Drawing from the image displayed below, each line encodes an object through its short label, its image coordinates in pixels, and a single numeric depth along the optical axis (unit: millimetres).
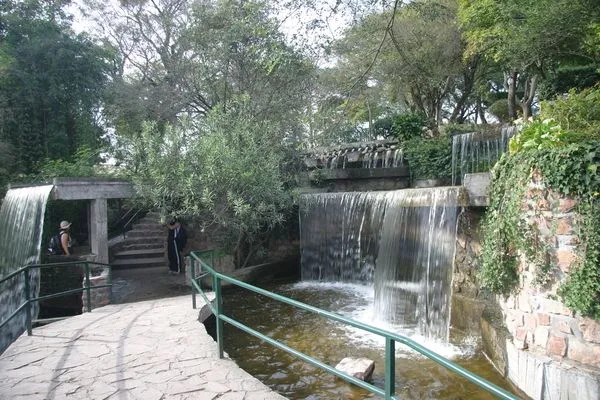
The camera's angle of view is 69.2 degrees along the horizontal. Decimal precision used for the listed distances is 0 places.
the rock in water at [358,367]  5129
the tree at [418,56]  15648
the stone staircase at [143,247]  12531
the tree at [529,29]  10055
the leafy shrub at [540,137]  5141
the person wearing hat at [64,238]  10828
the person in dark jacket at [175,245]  11023
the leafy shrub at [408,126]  14852
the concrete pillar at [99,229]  10500
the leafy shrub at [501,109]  21828
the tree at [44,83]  16312
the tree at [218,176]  9117
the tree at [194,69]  12947
